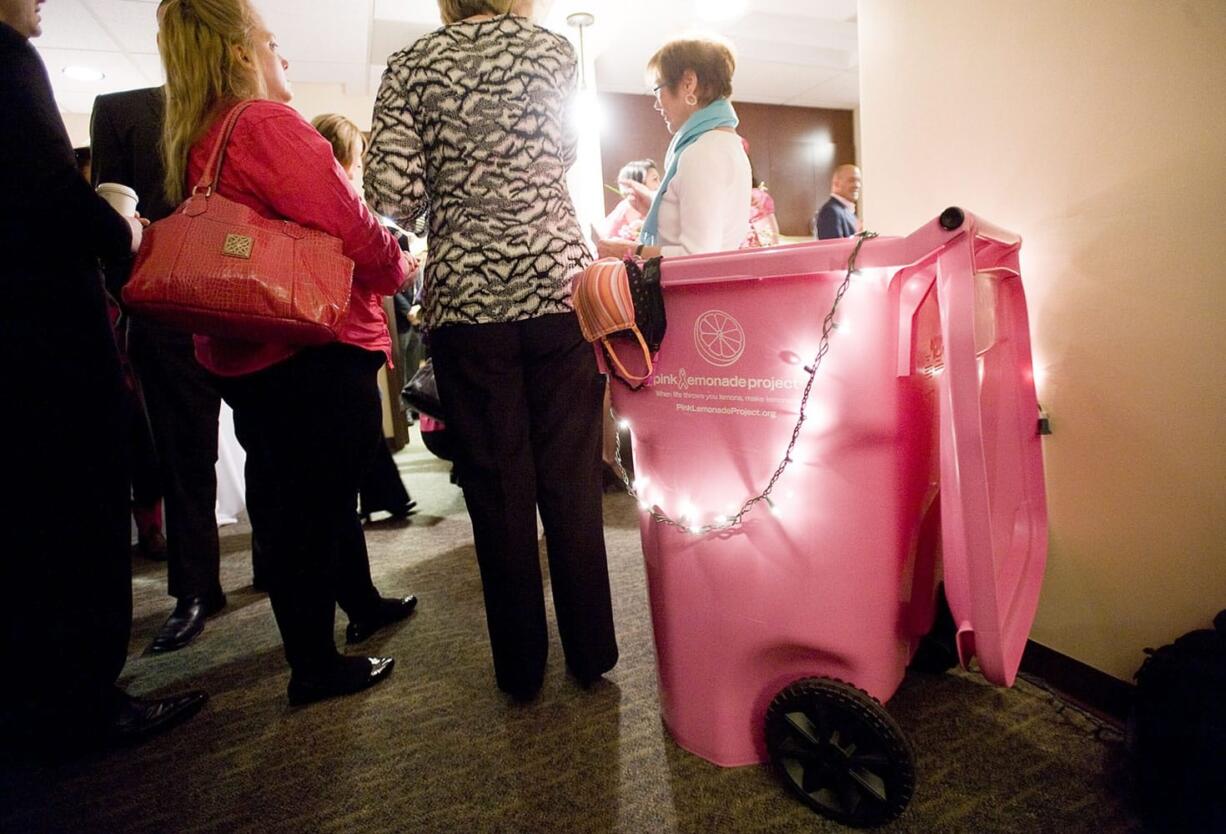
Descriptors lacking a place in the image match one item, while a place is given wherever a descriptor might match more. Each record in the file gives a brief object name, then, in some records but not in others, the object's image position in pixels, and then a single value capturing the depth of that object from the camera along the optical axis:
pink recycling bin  0.75
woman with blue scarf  1.32
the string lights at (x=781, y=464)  0.75
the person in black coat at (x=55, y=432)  0.89
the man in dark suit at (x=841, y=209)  4.20
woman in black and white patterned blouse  1.00
